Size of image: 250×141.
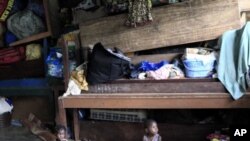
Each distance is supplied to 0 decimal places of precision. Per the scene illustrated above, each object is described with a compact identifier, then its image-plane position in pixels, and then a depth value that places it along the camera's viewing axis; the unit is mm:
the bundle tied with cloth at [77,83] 4836
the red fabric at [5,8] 6184
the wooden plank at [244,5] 4621
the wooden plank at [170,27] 4500
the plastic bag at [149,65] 4719
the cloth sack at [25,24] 6012
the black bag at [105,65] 4637
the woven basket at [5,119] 6281
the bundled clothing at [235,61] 4137
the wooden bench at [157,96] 4262
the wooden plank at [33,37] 5963
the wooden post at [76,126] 5211
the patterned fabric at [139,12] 4742
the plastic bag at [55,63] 5402
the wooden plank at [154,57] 4738
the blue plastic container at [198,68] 4398
